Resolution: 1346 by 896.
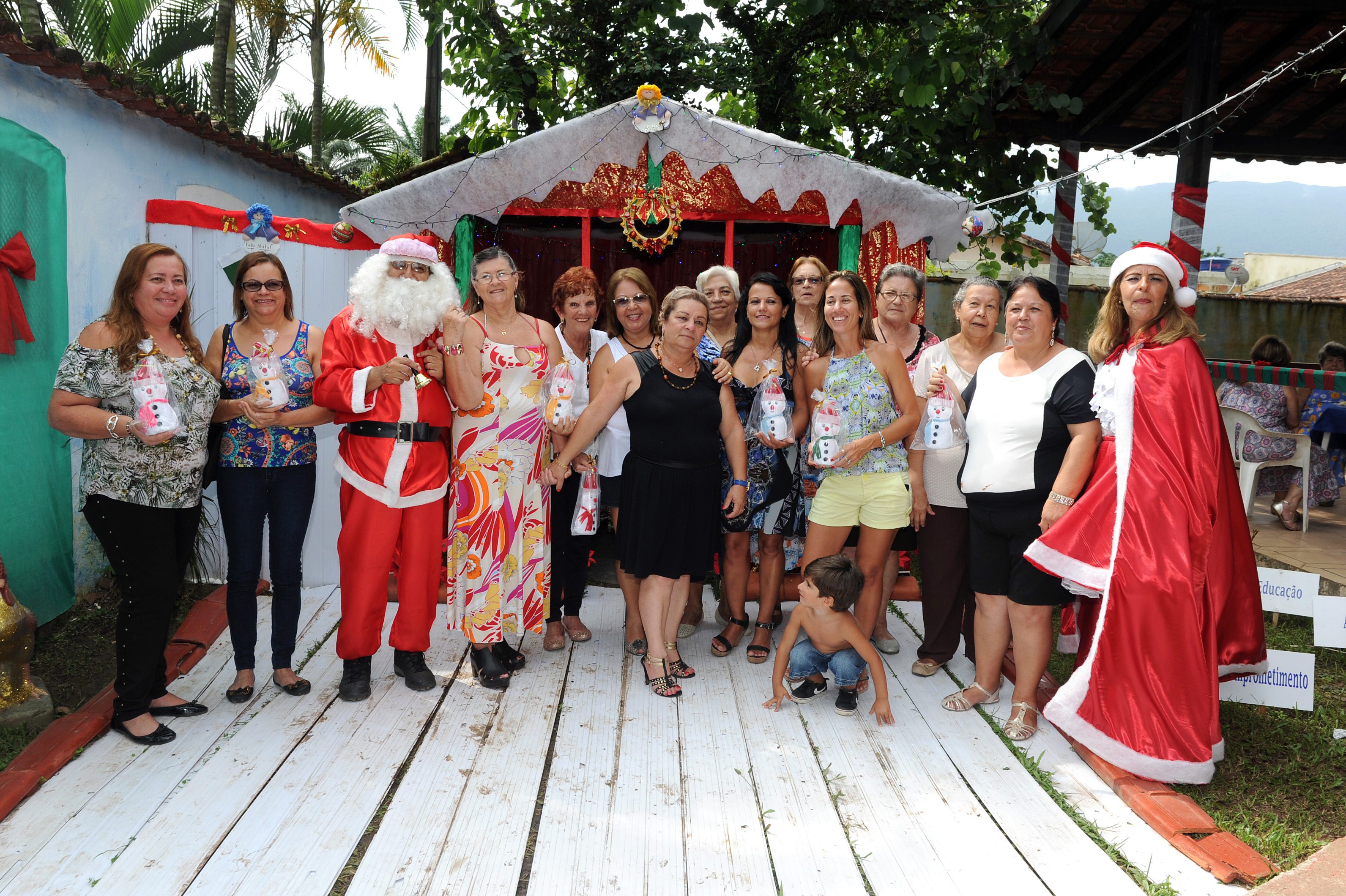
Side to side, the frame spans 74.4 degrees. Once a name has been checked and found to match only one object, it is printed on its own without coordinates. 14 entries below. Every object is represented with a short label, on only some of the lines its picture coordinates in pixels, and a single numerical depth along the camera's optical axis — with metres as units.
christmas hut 5.29
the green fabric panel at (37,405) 4.12
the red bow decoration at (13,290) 3.99
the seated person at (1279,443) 6.48
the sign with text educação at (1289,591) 3.60
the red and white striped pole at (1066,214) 8.43
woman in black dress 3.76
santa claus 3.48
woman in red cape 3.03
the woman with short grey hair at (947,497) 3.92
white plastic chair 6.43
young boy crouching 3.51
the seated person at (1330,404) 6.71
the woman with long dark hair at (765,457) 4.09
